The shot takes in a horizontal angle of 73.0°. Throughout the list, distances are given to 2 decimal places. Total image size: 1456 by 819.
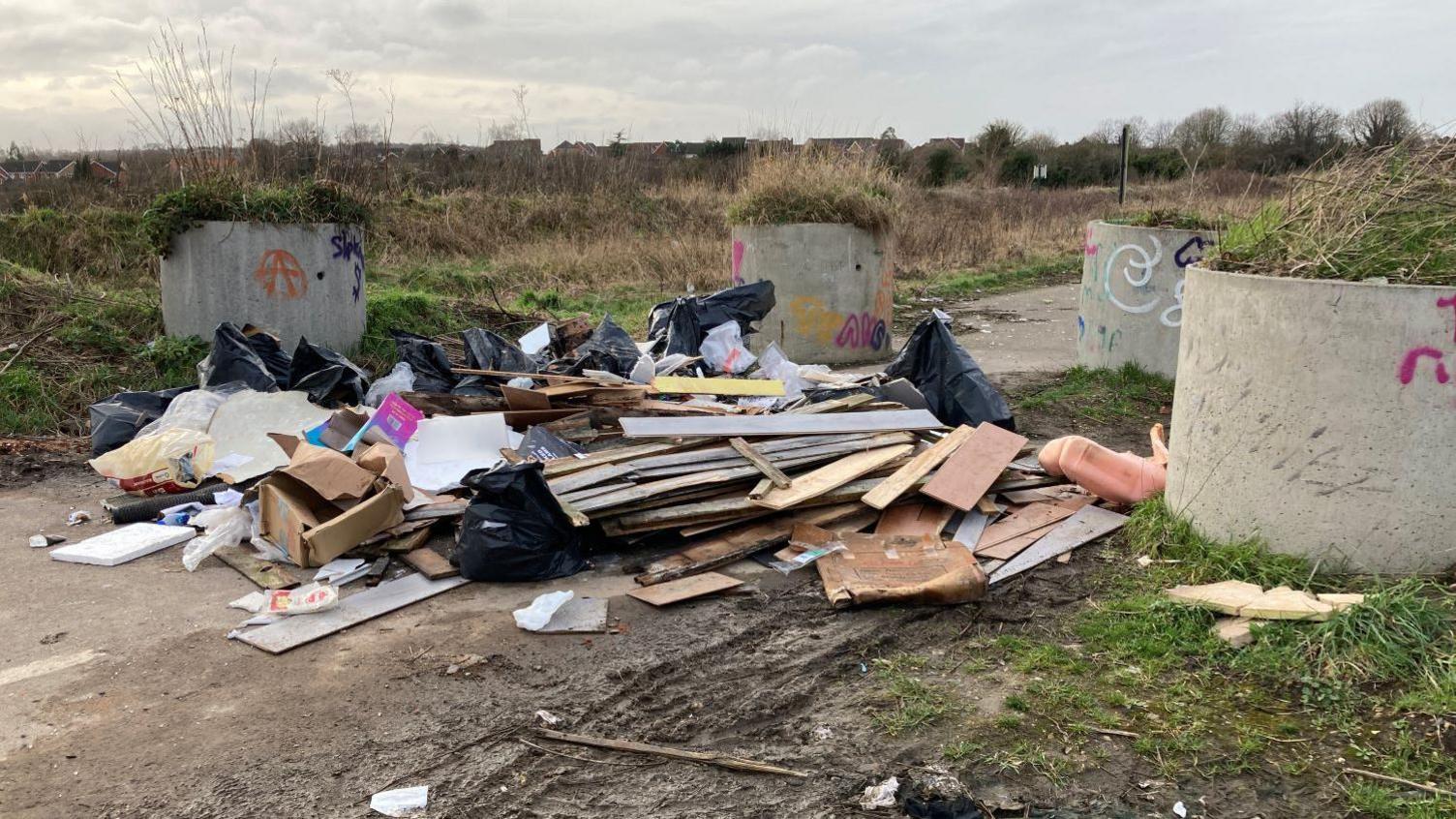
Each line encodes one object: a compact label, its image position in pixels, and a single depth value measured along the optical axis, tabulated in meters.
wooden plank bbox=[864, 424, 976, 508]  5.41
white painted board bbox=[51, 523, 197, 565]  5.21
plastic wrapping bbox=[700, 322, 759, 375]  8.39
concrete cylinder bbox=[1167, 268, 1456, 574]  3.97
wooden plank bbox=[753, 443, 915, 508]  5.38
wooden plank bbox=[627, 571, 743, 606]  4.58
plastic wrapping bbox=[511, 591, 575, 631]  4.29
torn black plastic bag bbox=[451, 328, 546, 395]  8.05
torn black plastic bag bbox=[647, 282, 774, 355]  8.88
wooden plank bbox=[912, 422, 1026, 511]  5.44
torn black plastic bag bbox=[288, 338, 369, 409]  7.55
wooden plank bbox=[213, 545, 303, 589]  4.84
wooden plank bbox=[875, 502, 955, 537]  5.33
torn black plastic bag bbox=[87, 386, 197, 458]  7.07
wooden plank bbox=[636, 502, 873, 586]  4.92
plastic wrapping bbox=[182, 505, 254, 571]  5.19
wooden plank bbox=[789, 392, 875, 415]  6.67
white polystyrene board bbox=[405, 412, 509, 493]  5.99
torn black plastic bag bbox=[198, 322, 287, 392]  7.63
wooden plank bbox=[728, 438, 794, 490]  5.59
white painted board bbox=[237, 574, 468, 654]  4.21
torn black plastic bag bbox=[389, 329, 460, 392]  7.73
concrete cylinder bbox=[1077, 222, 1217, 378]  8.50
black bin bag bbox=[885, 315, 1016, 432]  7.20
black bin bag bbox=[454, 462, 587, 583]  4.76
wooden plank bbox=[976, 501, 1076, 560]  5.24
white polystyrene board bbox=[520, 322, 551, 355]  8.84
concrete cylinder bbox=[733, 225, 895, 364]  10.23
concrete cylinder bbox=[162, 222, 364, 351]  8.84
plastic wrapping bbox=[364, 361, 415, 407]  7.36
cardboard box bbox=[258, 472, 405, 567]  4.94
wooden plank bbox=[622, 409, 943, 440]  6.12
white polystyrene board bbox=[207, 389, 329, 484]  6.58
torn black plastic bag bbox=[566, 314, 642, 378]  8.02
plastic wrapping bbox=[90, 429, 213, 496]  6.12
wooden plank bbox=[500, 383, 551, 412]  6.91
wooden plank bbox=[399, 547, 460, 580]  4.87
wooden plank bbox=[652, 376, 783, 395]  7.32
